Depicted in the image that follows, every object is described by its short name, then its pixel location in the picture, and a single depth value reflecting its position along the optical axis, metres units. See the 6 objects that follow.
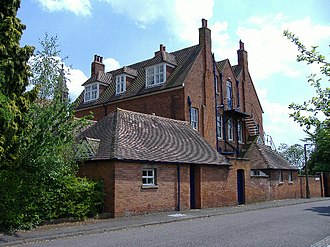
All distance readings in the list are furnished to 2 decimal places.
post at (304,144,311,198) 35.28
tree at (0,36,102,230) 13.39
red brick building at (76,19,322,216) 24.20
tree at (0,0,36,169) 11.91
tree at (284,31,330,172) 10.48
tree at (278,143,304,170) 87.25
